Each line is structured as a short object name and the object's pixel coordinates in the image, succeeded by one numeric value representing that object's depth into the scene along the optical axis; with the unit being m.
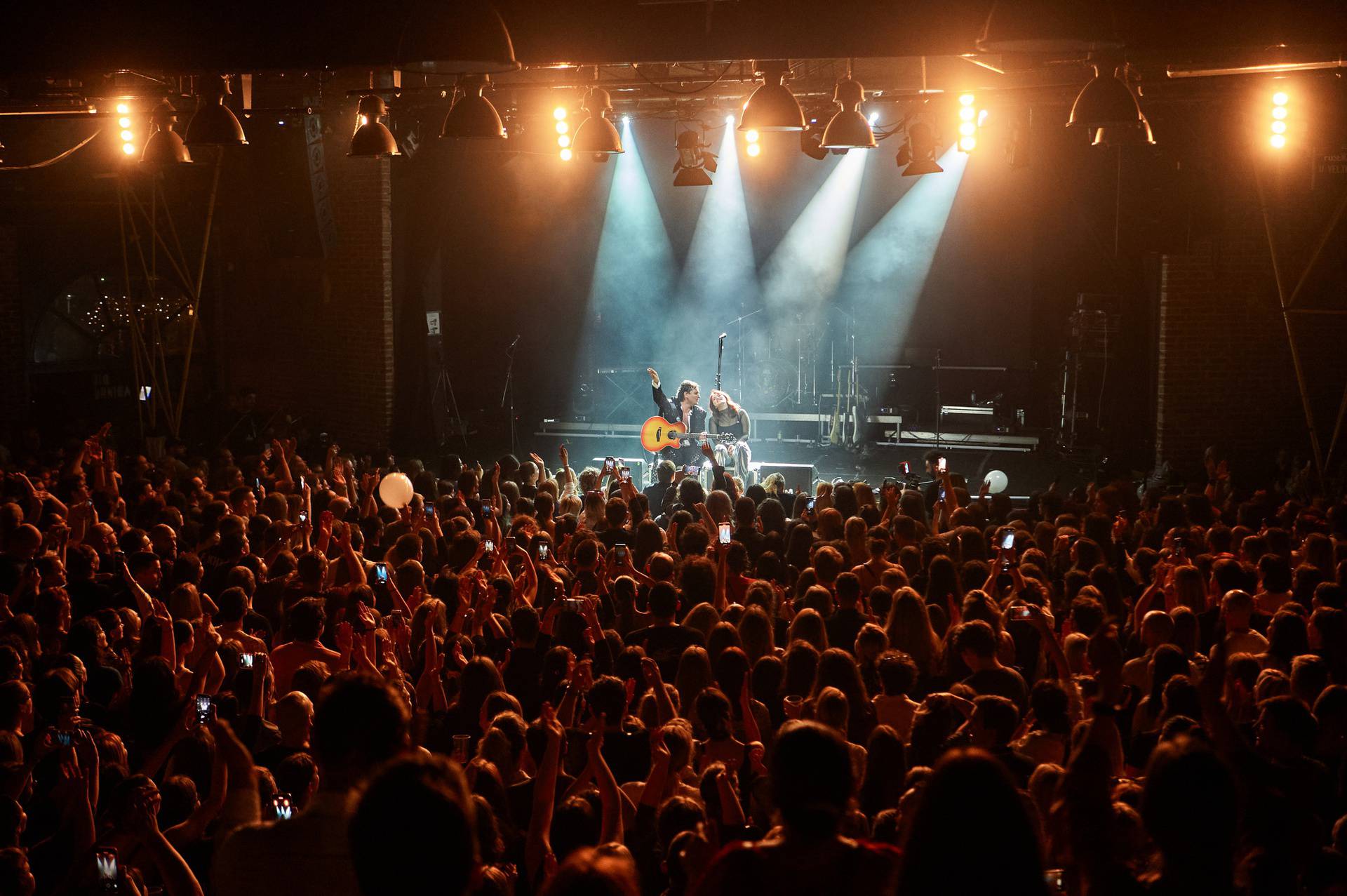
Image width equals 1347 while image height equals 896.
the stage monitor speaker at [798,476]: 11.93
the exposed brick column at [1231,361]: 12.30
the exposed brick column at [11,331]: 13.97
